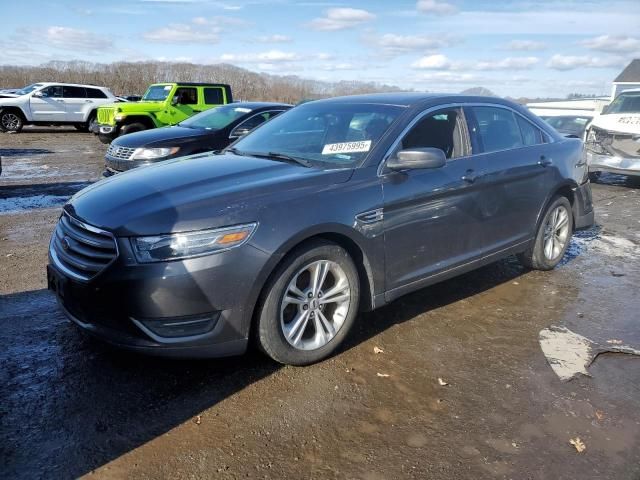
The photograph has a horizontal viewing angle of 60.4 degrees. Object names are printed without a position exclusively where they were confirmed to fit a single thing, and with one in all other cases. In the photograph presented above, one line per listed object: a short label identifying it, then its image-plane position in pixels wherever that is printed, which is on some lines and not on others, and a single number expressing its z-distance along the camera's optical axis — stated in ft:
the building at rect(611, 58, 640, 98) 164.25
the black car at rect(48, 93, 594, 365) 9.56
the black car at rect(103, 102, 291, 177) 26.96
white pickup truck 33.35
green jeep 50.44
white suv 67.26
